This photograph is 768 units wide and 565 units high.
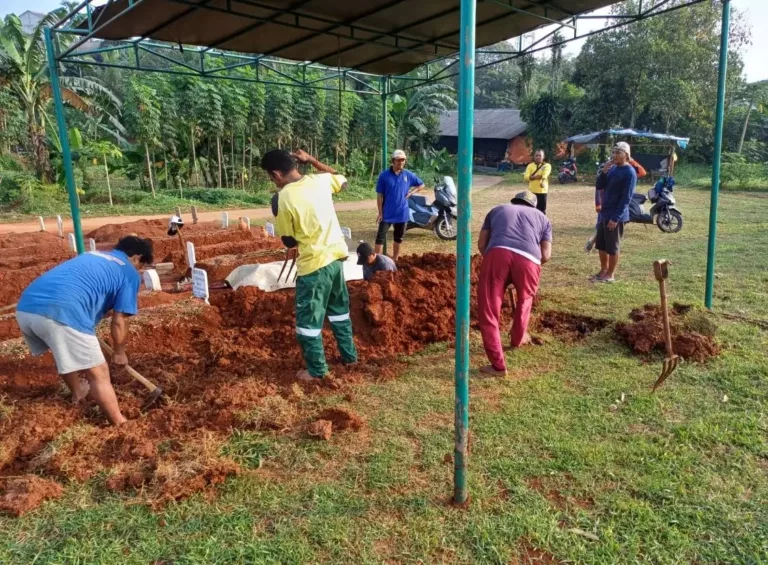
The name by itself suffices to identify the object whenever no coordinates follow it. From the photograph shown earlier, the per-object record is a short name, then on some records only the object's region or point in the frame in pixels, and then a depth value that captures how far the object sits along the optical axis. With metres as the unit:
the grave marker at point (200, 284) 5.67
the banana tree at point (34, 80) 14.50
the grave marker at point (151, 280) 6.34
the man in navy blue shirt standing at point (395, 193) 7.80
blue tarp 21.59
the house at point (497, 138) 33.84
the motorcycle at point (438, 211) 10.57
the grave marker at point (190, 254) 6.96
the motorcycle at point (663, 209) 10.83
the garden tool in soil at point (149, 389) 3.85
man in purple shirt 4.29
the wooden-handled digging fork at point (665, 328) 3.65
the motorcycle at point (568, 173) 25.09
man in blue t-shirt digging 3.28
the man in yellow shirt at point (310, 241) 4.03
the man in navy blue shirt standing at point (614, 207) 6.65
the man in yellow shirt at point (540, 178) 10.76
